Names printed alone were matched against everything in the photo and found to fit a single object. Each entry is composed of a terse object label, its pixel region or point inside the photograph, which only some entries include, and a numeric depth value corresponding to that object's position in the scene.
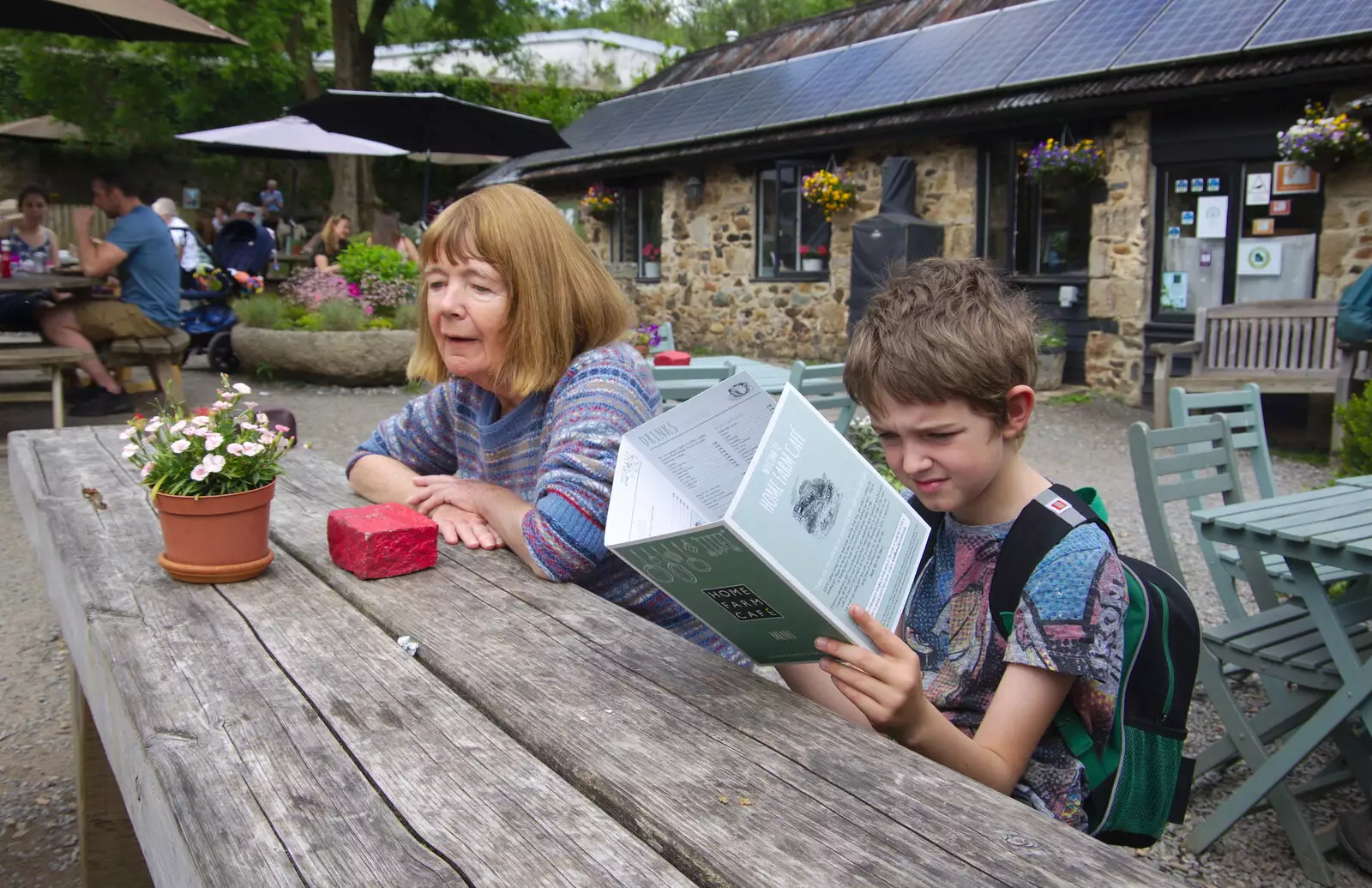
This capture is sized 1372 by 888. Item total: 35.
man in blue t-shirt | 7.04
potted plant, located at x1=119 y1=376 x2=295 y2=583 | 1.63
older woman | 1.78
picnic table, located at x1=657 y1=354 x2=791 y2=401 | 5.43
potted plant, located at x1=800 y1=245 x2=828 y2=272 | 12.48
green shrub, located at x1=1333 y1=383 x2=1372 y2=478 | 4.17
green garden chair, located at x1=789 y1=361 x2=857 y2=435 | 5.49
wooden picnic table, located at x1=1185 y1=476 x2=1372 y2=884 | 2.31
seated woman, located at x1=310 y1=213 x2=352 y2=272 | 12.23
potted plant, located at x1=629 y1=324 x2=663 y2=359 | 6.52
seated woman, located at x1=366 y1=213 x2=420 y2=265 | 11.62
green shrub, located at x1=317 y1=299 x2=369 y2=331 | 8.94
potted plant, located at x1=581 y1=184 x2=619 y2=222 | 15.49
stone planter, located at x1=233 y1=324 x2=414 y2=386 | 8.66
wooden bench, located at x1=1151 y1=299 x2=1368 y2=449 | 7.47
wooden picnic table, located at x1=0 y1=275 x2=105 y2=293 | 6.32
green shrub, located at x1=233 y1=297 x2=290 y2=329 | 9.22
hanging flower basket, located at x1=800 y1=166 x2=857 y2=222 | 11.61
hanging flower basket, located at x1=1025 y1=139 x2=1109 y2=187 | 9.15
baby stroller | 9.83
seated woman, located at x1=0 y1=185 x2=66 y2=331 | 8.10
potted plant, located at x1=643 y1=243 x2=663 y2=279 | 15.23
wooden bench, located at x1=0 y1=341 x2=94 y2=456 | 6.07
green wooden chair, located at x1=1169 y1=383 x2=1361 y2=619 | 2.90
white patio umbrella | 11.65
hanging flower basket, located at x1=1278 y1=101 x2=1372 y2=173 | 7.34
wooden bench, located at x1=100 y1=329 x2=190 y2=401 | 7.17
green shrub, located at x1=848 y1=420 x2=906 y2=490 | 5.53
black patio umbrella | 9.55
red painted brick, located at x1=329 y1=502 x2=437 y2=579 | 1.74
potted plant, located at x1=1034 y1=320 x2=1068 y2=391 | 9.45
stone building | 8.13
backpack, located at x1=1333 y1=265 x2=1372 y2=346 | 6.28
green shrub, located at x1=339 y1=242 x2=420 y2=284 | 9.58
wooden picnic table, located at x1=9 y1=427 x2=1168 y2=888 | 0.90
